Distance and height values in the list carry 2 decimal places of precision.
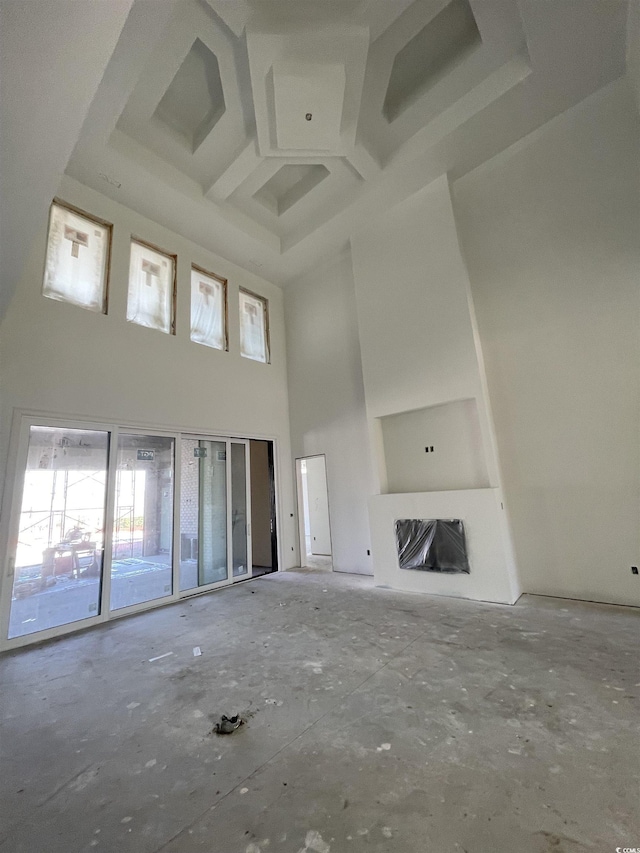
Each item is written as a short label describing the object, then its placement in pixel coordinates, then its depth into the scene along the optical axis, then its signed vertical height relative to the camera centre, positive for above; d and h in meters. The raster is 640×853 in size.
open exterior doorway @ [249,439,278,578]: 6.73 -0.21
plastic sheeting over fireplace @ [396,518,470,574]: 4.38 -0.78
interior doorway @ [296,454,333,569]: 8.17 -0.40
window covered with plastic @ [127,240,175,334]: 5.27 +3.38
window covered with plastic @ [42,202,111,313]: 4.50 +3.36
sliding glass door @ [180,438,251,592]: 5.19 -0.21
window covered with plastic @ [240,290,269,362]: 6.96 +3.46
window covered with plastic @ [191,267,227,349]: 6.09 +3.44
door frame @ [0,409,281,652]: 3.56 -0.03
